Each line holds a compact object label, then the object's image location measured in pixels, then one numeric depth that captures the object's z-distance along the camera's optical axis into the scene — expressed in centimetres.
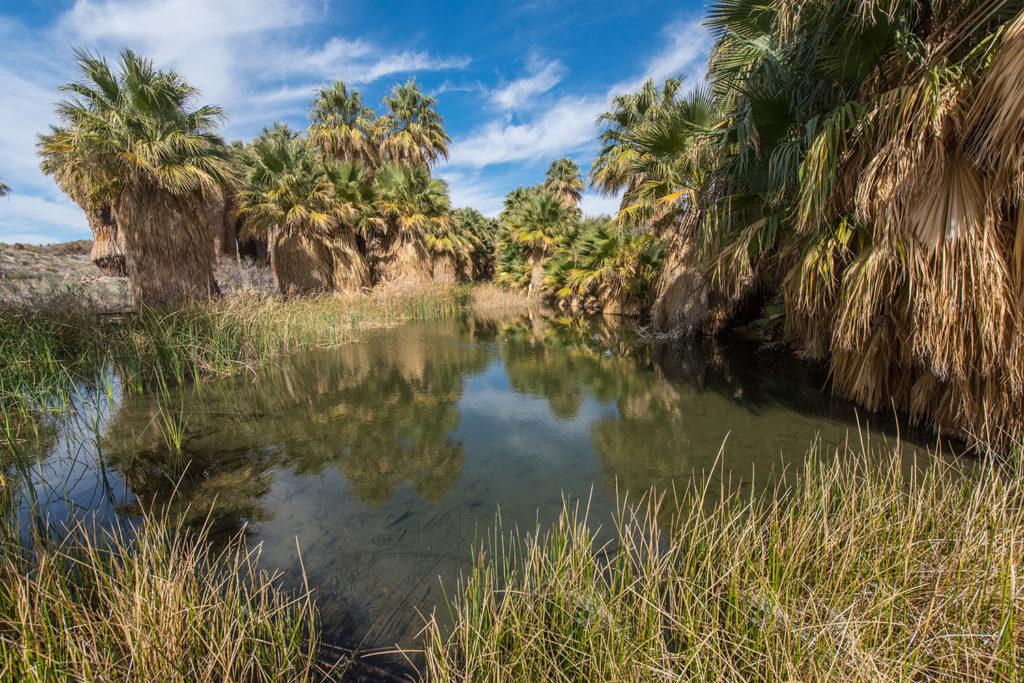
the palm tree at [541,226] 2264
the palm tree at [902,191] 286
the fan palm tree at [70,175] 813
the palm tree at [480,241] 3247
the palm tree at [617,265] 1384
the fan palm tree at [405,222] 2059
